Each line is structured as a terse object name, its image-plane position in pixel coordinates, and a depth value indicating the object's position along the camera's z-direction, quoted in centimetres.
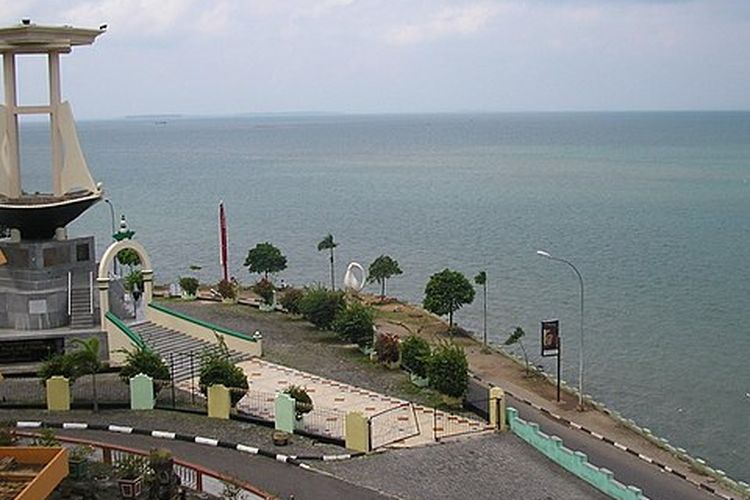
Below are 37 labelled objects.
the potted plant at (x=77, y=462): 2139
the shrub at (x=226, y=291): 4634
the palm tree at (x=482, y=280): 4891
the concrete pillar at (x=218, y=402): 2783
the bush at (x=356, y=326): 3691
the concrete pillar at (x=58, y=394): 2827
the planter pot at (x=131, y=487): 2080
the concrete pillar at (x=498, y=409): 2791
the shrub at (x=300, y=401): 2731
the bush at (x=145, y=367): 2920
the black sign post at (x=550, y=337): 3375
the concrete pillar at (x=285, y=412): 2691
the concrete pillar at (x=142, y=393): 2844
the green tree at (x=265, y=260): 5288
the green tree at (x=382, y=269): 5278
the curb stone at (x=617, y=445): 2681
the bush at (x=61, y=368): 2844
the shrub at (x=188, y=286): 4716
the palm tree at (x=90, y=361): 2819
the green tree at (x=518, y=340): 4258
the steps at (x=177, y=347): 3231
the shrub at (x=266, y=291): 4469
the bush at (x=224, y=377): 2842
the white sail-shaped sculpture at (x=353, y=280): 5109
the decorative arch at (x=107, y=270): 3291
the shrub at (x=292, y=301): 4250
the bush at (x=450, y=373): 3044
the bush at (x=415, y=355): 3238
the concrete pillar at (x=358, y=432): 2567
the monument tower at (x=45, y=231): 3275
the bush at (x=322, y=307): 3991
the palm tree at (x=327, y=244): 5704
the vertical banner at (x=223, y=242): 4919
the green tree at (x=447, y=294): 4441
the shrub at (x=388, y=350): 3531
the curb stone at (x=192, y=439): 2489
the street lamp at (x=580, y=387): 3482
